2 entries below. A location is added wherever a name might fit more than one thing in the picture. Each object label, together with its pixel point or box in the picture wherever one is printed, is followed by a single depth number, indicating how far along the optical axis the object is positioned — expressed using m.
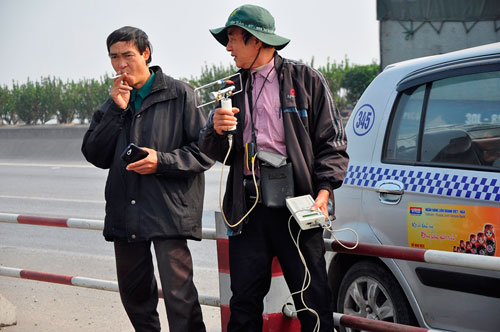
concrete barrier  25.17
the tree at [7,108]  32.97
